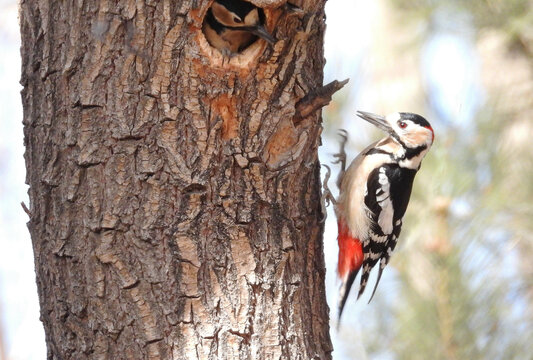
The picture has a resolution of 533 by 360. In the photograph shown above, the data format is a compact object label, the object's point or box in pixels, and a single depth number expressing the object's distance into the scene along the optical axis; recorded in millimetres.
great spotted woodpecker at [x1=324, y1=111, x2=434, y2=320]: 6898
